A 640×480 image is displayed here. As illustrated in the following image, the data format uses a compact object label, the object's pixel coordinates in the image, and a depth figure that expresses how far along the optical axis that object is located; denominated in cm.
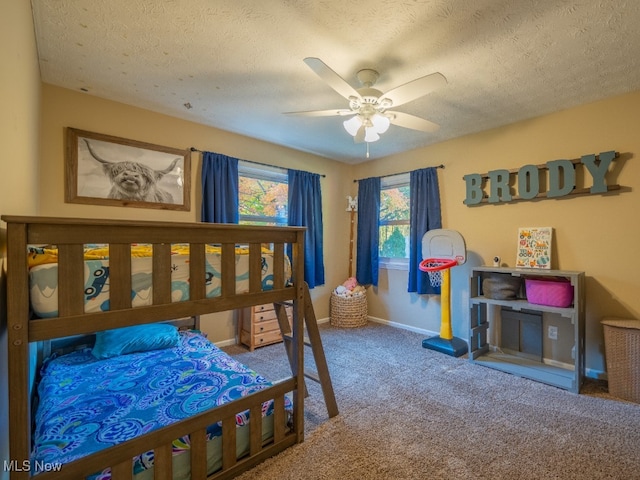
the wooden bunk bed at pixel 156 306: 96
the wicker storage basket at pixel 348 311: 407
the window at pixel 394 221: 409
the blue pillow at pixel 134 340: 219
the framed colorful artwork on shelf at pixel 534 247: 276
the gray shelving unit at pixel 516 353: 234
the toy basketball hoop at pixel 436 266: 310
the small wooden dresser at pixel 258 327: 323
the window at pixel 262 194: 357
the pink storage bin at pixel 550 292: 240
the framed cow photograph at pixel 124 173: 246
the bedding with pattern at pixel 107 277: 103
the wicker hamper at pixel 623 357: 216
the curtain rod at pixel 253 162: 309
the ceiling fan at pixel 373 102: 170
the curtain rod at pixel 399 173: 359
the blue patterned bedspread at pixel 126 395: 127
